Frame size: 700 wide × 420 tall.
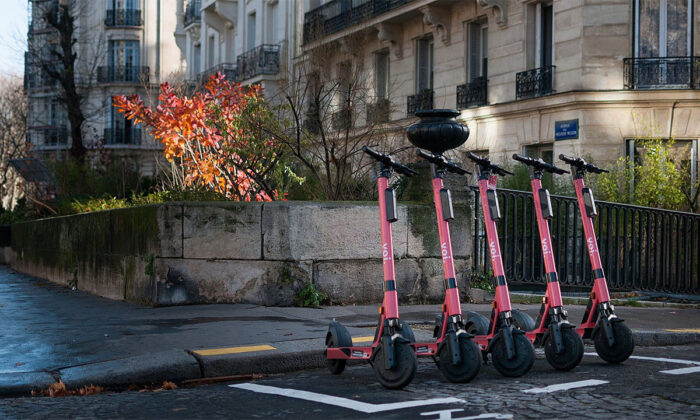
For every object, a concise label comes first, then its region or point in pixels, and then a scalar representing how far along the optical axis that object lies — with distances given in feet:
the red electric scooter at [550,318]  20.67
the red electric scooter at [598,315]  21.62
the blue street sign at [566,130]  65.46
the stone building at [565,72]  64.90
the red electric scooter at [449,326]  18.95
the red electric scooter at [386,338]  18.37
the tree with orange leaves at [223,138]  40.42
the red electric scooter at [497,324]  19.69
